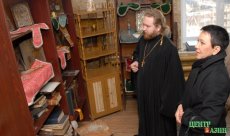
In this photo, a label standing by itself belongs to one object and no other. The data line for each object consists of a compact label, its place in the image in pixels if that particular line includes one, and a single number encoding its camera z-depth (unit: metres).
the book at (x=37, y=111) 1.79
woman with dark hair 1.43
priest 2.20
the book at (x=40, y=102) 1.82
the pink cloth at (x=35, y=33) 1.84
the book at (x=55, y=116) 2.07
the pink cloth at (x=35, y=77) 1.62
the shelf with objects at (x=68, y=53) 2.55
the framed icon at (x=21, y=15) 2.00
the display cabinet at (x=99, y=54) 2.92
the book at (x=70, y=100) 2.60
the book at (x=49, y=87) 1.94
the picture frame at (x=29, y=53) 2.01
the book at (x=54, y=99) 2.05
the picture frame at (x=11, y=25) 1.91
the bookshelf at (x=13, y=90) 1.29
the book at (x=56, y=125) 2.01
